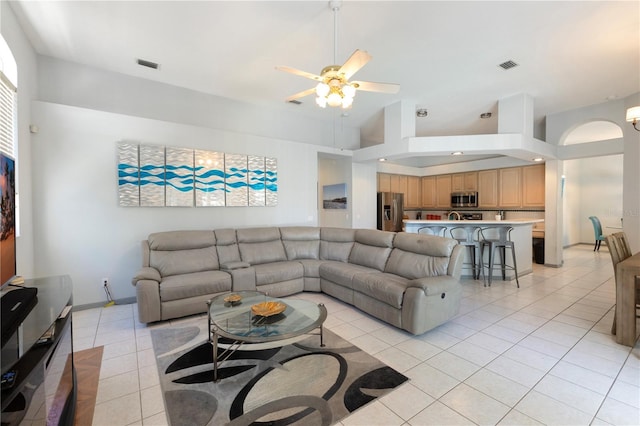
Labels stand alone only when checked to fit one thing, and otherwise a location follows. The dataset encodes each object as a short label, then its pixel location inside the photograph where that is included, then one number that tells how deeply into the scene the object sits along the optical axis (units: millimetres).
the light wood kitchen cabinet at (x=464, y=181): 7703
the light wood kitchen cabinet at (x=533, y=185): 6430
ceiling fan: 2443
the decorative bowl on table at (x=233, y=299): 2713
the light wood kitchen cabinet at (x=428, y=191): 8641
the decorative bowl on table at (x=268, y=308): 2369
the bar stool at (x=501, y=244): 4695
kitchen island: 4922
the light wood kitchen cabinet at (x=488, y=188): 7270
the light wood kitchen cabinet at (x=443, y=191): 8266
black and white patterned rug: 1801
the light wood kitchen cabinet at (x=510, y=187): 6805
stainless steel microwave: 7591
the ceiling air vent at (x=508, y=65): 3713
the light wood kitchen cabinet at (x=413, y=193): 8562
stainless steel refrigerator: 6965
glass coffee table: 2111
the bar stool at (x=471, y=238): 5035
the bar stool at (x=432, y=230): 5270
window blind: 2533
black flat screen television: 1693
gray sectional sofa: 2986
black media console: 1086
